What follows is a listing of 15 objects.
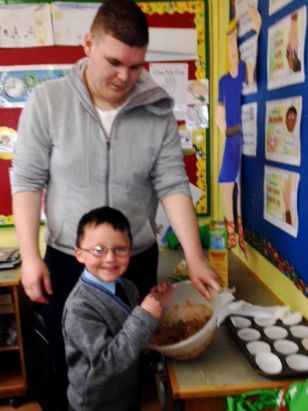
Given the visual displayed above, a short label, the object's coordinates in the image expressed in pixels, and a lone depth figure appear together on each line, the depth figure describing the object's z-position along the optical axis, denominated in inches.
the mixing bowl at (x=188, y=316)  37.3
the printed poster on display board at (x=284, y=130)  45.4
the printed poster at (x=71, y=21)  72.0
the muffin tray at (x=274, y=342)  36.9
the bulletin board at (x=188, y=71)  72.6
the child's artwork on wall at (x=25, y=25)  71.9
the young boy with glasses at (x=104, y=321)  34.3
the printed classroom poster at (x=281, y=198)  47.0
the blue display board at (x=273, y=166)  44.5
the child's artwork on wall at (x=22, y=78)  73.6
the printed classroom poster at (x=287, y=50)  43.1
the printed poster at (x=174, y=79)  74.5
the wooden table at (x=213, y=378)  35.3
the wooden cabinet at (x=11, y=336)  69.1
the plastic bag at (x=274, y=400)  29.9
